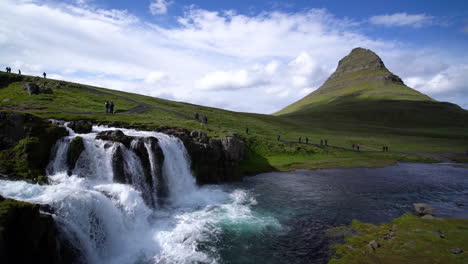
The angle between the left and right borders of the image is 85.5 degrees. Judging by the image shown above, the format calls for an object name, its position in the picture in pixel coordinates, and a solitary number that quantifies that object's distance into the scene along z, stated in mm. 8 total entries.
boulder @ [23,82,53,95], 74625
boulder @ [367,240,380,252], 23388
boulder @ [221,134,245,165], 57881
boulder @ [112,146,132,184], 32688
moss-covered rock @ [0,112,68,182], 28172
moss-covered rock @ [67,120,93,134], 40625
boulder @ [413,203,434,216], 33469
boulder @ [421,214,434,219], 31536
